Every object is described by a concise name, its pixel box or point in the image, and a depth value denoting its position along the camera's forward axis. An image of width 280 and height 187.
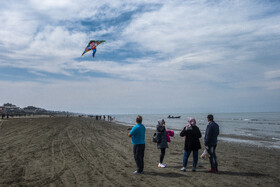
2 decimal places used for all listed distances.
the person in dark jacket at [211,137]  6.64
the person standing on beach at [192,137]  6.64
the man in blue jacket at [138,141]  6.43
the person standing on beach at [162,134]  7.00
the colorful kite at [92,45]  14.88
